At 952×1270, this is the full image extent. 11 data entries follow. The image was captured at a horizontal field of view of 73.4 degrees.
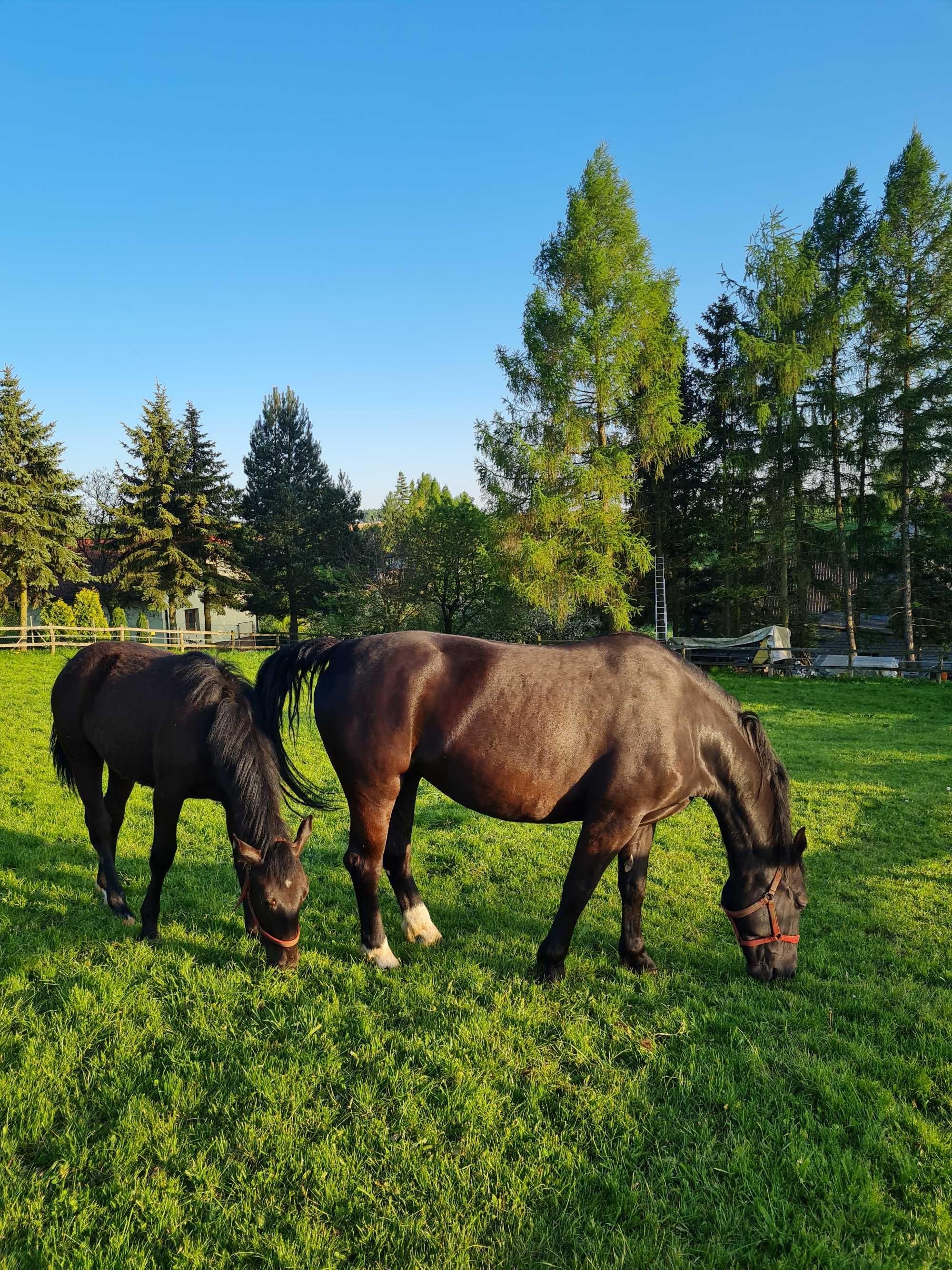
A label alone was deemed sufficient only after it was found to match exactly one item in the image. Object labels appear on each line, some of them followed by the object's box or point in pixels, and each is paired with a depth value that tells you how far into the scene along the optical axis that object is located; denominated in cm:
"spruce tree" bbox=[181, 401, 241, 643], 3331
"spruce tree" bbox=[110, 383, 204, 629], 3178
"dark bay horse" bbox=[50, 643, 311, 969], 377
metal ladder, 2605
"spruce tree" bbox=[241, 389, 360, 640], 3762
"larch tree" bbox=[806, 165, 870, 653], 2262
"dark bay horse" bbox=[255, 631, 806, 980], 374
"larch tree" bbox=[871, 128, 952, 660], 2086
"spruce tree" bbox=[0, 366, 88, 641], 2661
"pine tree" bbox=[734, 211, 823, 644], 2277
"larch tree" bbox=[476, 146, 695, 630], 2089
